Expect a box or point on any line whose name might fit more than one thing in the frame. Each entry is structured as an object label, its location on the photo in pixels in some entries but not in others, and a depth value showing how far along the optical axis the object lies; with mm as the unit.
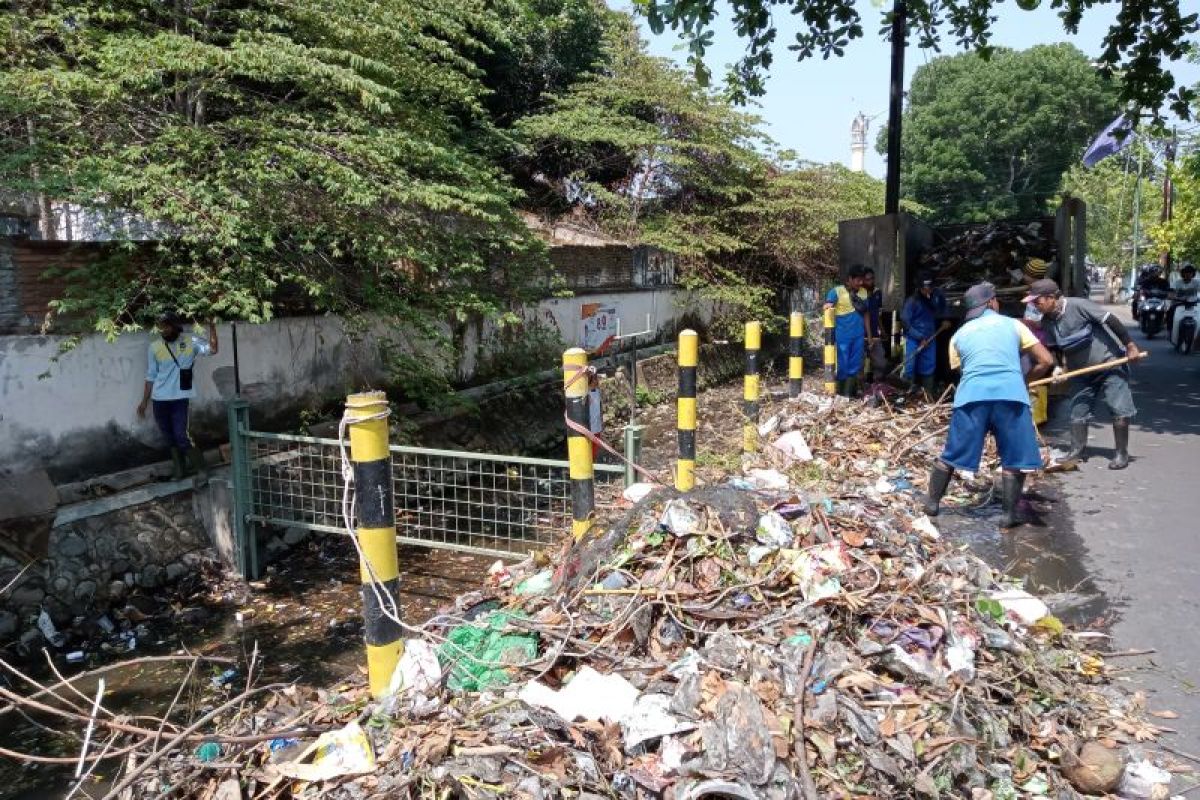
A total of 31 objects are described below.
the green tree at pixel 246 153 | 5242
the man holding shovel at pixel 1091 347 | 6484
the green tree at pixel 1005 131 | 35125
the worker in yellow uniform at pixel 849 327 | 9188
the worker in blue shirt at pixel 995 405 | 5191
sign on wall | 12367
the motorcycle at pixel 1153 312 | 18281
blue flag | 22688
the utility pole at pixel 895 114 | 11031
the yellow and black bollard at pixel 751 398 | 7004
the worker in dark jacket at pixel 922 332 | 9391
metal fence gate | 6004
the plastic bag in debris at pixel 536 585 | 3439
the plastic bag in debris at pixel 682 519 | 3367
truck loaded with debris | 9930
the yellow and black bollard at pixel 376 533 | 2805
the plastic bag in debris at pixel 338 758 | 2430
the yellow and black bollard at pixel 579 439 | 3928
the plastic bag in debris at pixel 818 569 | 3098
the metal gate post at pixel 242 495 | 6016
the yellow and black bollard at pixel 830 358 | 8883
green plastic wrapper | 2803
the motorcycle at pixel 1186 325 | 14707
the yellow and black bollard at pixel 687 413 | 5039
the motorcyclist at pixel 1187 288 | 15195
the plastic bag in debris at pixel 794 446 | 6746
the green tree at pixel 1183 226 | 21125
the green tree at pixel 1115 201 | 37438
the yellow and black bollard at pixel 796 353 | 8125
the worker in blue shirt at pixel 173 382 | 6074
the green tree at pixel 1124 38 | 8273
